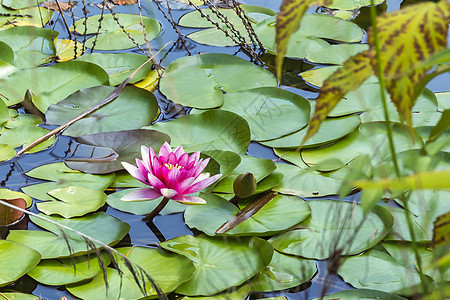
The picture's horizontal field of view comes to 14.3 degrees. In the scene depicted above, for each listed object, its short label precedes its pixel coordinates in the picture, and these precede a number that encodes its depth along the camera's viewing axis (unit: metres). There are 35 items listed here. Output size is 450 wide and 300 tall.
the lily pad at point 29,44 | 2.60
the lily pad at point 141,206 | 2.27
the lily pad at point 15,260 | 2.16
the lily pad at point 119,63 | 2.55
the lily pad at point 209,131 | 2.37
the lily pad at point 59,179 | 2.29
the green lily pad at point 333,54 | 2.60
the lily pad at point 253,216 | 2.22
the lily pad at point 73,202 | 2.25
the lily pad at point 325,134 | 2.38
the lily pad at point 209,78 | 2.48
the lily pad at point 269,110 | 2.41
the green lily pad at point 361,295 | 2.13
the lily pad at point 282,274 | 2.16
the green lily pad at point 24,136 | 2.38
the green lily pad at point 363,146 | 2.35
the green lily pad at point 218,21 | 2.69
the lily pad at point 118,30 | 2.67
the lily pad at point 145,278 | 2.15
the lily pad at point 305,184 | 2.30
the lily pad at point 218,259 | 2.15
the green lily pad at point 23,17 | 2.75
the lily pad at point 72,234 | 2.20
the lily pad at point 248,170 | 2.30
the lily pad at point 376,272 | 2.16
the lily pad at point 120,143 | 2.33
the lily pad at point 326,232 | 2.20
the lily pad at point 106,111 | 2.42
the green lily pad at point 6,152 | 2.35
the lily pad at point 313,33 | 2.65
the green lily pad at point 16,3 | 2.81
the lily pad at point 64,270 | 2.16
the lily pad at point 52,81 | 2.48
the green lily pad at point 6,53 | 2.56
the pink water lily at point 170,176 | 2.20
